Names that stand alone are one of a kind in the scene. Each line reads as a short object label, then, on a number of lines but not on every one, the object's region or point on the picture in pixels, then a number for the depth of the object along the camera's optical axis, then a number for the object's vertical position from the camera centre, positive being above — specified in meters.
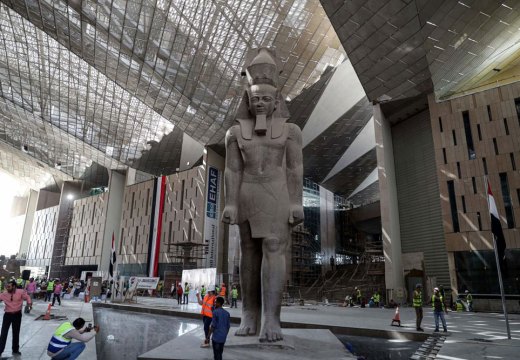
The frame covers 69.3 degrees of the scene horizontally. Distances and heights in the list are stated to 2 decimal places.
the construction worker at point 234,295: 20.40 -0.96
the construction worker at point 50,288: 21.96 -0.85
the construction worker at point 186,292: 23.07 -0.97
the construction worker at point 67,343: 4.44 -0.80
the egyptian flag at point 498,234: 10.00 +1.25
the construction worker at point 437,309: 10.61 -0.77
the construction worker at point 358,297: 25.62 -1.23
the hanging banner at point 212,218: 36.44 +5.73
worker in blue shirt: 4.84 -0.68
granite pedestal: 5.08 -1.04
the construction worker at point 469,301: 21.38 -1.08
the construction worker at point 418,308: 10.76 -0.76
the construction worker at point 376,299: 24.50 -1.23
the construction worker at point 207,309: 7.65 -0.66
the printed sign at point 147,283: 25.03 -0.52
